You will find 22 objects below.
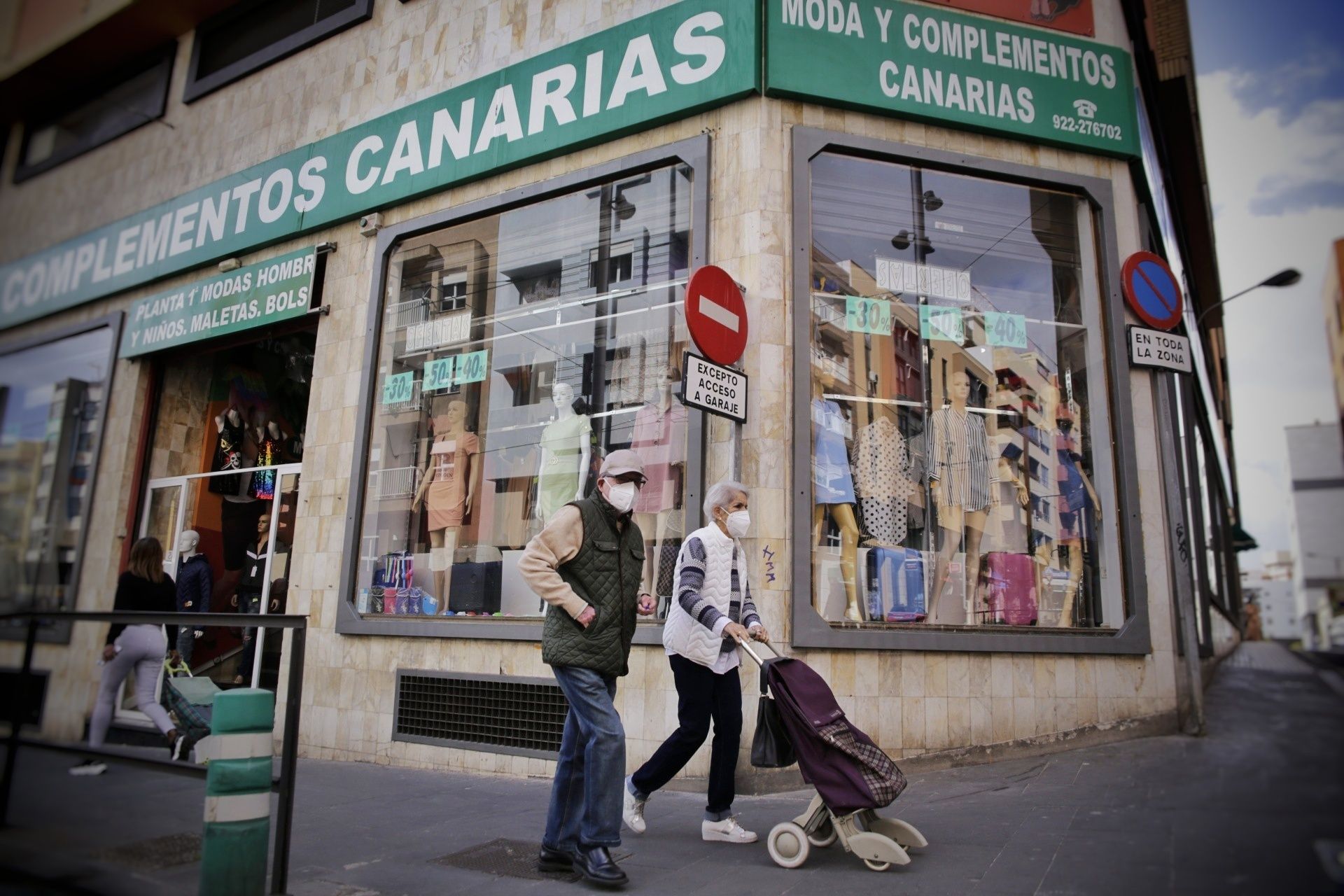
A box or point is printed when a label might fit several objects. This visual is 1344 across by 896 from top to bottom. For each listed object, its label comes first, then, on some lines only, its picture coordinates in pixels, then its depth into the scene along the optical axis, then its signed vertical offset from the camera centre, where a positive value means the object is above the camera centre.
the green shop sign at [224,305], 9.05 +3.34
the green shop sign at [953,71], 6.65 +4.35
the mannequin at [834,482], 6.21 +1.01
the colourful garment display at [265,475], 10.12 +1.55
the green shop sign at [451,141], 6.77 +4.34
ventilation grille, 6.44 -0.75
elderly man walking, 3.63 -0.13
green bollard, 3.20 -0.71
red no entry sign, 5.46 +1.97
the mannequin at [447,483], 7.75 +1.16
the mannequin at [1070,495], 6.64 +1.02
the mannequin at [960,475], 6.66 +1.16
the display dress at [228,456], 10.56 +1.85
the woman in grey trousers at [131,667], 3.91 -0.30
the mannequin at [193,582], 8.53 +0.24
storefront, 6.12 +1.98
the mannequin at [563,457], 7.07 +1.29
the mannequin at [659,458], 6.43 +1.19
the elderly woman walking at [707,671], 4.20 -0.24
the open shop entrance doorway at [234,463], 9.61 +1.76
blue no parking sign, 6.79 +2.66
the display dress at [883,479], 6.47 +1.07
